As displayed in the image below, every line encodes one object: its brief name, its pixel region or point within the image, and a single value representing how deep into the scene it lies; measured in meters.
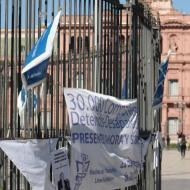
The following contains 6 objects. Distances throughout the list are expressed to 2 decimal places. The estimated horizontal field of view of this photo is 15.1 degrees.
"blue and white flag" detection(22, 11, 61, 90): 5.63
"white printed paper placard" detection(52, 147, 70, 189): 6.25
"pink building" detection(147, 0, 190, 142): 78.56
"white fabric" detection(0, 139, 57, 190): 5.84
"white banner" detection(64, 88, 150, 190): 6.77
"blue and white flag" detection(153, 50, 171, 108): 10.62
